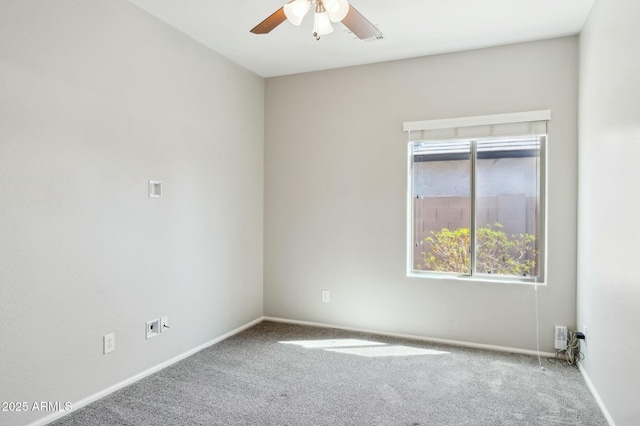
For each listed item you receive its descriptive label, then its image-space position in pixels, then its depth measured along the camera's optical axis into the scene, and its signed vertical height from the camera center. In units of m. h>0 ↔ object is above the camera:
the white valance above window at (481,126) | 3.15 +0.75
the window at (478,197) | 3.26 +0.12
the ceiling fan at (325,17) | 1.96 +1.07
